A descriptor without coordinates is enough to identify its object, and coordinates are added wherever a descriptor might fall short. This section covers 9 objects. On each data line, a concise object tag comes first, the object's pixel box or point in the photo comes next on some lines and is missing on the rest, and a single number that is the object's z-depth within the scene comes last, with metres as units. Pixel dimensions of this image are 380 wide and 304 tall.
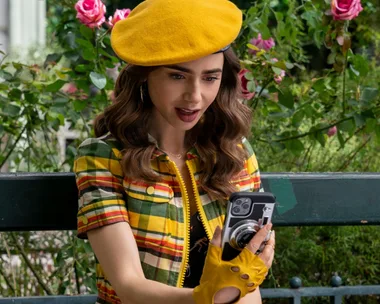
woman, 3.35
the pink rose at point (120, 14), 4.65
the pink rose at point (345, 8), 4.97
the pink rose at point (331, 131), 5.59
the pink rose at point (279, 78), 5.19
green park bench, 3.67
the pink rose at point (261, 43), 5.41
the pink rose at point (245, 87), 4.98
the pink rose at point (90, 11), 4.79
